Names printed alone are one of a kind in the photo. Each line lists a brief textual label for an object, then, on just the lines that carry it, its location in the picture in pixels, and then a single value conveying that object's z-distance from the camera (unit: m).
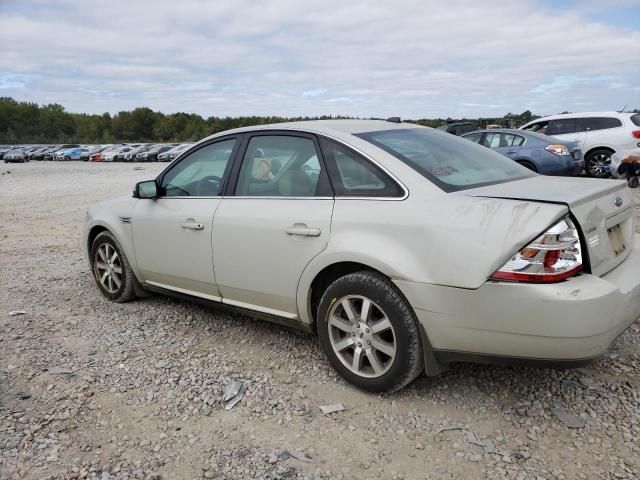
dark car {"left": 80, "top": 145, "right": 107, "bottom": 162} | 56.78
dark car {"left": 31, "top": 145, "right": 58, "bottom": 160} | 60.59
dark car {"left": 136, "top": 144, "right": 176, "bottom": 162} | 48.38
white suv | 12.67
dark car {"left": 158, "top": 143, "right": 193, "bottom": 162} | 45.10
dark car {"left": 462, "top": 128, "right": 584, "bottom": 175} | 10.97
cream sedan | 2.64
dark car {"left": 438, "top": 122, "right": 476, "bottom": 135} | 16.66
